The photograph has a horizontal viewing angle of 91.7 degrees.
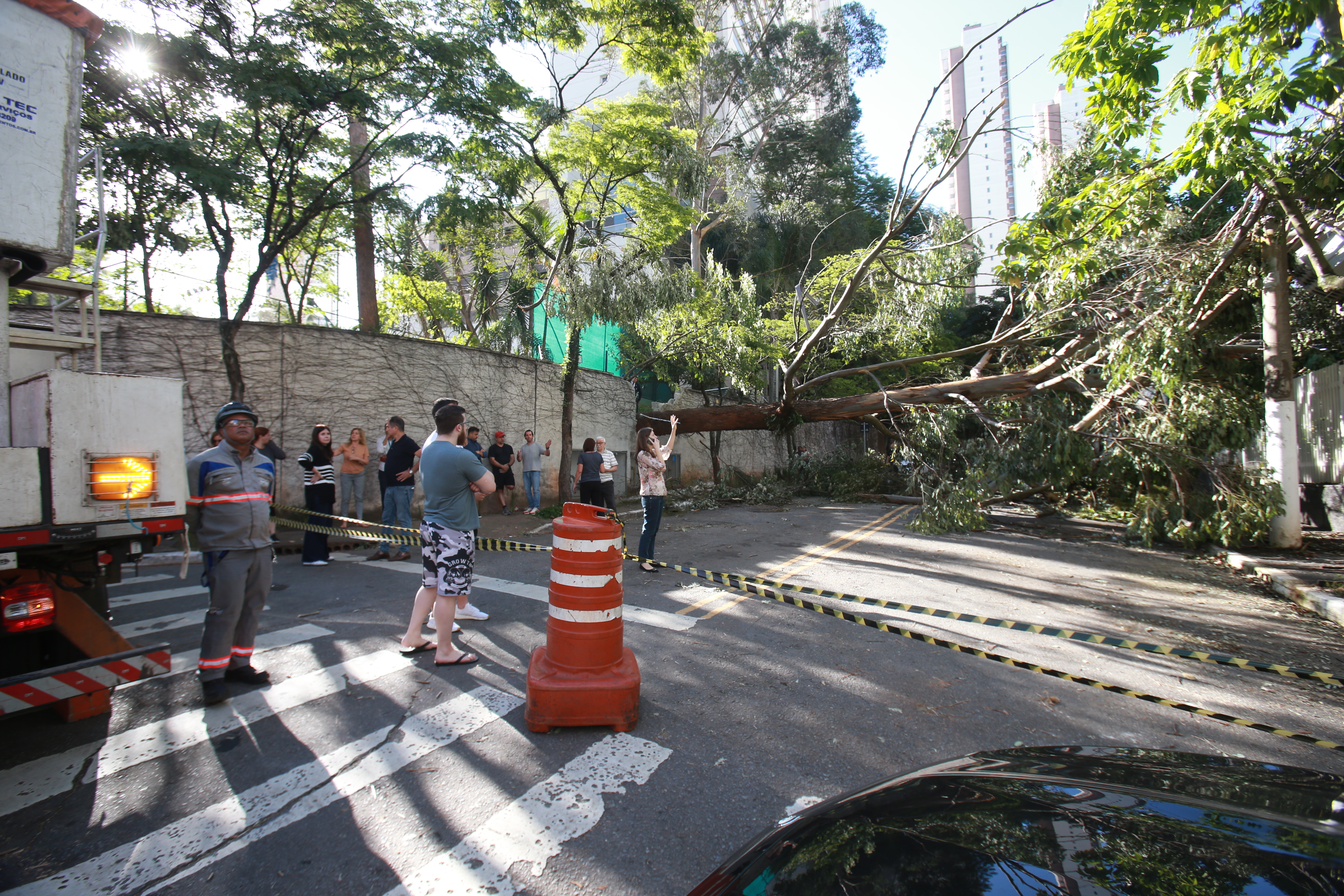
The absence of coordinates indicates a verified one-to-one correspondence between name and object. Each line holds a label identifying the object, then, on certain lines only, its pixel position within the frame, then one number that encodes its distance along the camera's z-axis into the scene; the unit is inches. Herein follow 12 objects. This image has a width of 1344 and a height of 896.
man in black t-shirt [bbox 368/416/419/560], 324.5
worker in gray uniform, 154.4
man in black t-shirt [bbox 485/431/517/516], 473.7
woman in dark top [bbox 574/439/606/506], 358.9
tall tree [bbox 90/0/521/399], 335.6
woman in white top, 306.8
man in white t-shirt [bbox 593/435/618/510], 347.3
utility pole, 347.3
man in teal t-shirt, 175.9
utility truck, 117.6
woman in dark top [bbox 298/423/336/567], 324.8
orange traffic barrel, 138.1
